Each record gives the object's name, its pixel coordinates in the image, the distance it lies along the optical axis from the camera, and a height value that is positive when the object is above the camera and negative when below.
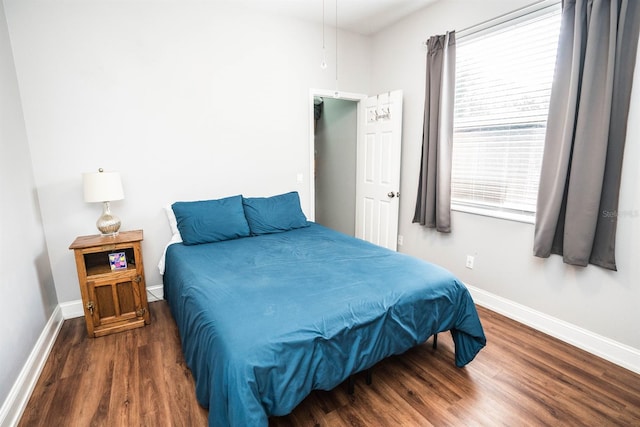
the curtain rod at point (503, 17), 2.17 +1.04
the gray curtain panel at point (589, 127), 1.83 +0.15
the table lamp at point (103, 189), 2.26 -0.20
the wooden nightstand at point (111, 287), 2.24 -0.93
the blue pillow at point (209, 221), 2.62 -0.53
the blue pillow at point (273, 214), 2.92 -0.54
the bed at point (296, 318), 1.22 -0.76
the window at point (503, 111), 2.27 +0.33
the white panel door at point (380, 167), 3.30 -0.14
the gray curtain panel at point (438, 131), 2.79 +0.22
